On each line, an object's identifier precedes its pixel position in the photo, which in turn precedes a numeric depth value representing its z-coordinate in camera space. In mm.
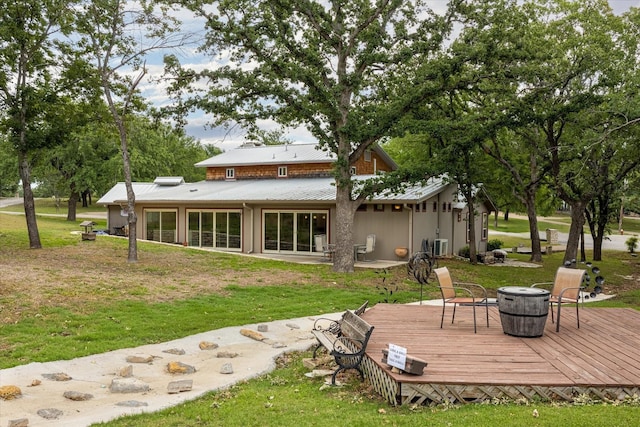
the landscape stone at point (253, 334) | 9023
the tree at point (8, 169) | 41691
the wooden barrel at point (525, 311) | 7555
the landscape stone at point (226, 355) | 7942
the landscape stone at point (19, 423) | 5008
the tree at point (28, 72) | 17875
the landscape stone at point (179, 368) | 7117
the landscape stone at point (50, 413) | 5352
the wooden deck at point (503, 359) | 5574
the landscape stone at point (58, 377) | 6591
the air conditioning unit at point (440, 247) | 21969
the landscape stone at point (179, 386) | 6250
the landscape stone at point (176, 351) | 8039
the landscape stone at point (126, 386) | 6254
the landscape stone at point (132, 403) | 5750
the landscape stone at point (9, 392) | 5812
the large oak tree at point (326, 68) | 16281
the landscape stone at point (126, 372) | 6863
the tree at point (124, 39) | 16875
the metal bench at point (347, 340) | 6625
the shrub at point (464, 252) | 24297
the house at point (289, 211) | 20875
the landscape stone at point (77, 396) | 5934
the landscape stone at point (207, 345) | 8352
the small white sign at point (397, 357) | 5684
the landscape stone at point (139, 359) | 7500
